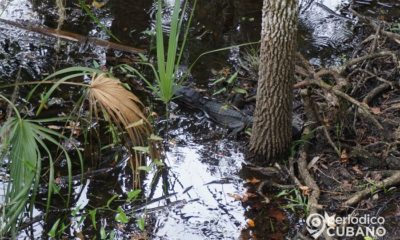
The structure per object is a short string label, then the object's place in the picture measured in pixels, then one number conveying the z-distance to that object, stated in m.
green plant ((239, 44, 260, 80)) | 6.45
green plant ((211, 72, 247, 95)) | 6.25
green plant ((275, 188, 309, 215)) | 4.68
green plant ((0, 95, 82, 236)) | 3.50
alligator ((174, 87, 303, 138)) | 5.69
